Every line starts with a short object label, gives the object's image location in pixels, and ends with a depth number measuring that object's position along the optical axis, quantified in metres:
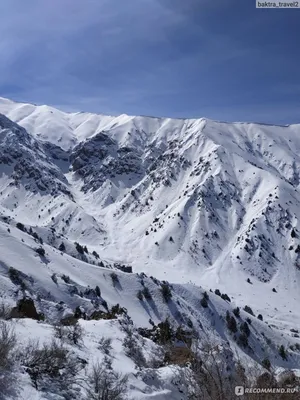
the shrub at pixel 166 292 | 60.09
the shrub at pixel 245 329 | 57.53
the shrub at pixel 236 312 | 63.40
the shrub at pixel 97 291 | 53.83
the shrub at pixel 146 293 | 60.16
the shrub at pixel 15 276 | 42.81
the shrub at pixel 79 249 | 88.75
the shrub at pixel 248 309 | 83.04
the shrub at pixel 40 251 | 59.91
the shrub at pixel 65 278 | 52.36
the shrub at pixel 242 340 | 53.63
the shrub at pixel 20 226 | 91.47
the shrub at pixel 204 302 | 63.93
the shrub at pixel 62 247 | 86.20
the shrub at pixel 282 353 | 53.63
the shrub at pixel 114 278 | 63.26
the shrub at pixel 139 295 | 59.77
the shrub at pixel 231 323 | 57.56
